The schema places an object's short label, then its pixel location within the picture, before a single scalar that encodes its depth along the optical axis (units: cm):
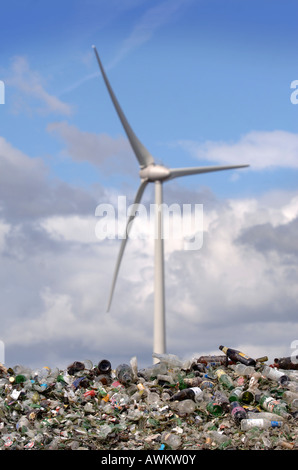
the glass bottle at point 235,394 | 1526
